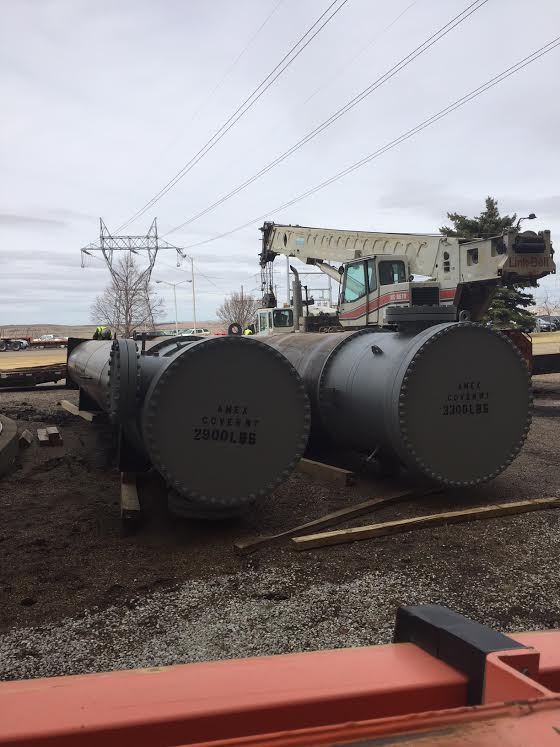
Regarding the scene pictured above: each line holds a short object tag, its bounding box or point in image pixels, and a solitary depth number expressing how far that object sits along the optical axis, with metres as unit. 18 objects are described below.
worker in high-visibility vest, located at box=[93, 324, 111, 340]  14.40
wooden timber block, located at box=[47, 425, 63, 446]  9.41
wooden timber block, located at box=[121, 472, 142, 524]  5.30
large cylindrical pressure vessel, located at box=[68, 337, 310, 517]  4.99
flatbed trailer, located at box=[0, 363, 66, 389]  16.66
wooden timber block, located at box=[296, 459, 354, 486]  6.58
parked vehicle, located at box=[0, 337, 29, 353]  56.44
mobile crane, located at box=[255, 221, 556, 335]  12.61
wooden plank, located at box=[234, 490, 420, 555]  4.96
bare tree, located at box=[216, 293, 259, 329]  72.38
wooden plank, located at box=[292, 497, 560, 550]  5.00
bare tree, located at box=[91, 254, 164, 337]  51.56
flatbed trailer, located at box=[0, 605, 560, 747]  1.01
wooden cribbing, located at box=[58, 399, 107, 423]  10.07
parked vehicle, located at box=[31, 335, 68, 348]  57.06
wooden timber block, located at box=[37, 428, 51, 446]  9.39
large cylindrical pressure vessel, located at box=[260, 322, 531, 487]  5.79
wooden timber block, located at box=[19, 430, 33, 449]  9.20
